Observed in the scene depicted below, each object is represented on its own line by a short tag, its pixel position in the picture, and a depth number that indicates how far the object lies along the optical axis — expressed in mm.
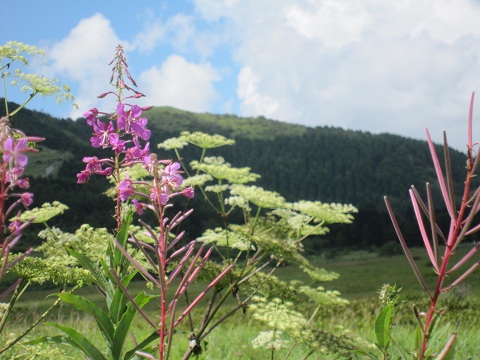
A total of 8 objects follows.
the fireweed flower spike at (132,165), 2137
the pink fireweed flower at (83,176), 3227
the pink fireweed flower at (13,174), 1896
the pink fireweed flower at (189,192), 2596
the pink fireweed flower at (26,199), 2132
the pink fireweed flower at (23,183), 2073
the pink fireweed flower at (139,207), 2755
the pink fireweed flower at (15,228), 2037
